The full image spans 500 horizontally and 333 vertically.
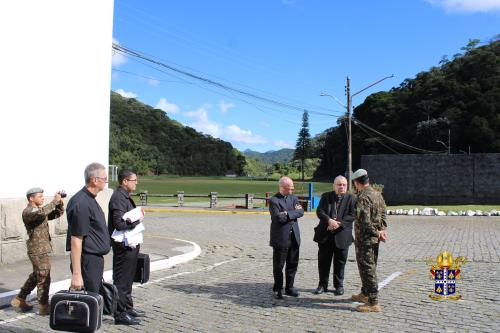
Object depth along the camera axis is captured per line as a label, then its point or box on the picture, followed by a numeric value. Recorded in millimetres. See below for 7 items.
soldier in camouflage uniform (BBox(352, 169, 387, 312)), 6168
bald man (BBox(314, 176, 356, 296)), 7137
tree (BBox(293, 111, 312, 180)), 138875
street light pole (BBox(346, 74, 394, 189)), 33094
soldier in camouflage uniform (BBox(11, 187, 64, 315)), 6059
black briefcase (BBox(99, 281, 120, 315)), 5427
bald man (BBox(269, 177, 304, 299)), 6840
